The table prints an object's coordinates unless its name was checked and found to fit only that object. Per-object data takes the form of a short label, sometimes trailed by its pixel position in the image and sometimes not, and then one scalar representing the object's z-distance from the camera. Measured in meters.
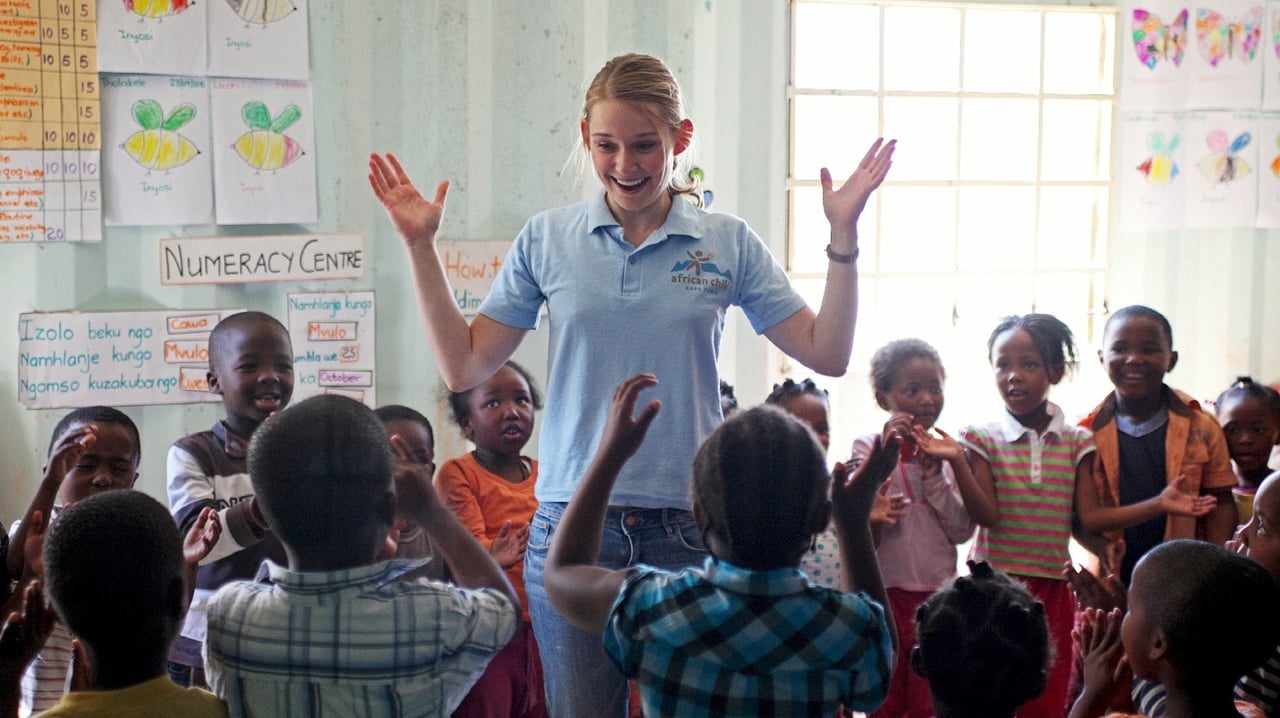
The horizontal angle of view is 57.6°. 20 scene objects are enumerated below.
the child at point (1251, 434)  3.02
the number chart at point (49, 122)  3.11
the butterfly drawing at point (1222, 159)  4.06
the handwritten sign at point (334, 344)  3.38
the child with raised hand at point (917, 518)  2.66
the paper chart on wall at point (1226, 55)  4.01
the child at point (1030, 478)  2.72
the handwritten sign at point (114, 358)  3.18
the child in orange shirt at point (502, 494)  2.49
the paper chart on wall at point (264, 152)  3.28
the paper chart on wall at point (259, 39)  3.25
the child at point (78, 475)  2.29
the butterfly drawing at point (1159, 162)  4.02
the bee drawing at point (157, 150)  3.20
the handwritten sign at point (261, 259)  3.27
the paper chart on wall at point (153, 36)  3.16
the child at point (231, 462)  2.12
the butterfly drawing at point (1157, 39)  3.98
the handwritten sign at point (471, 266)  3.49
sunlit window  3.81
